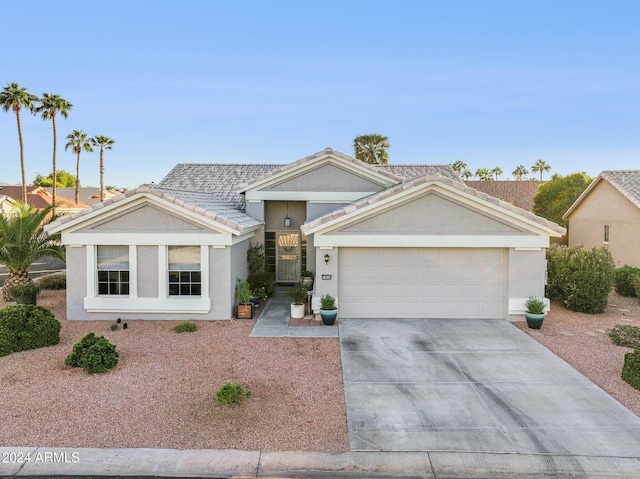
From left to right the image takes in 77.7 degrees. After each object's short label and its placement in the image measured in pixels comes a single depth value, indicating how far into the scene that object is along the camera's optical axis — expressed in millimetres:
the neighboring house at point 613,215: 20625
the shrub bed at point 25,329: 9157
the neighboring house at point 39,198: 48169
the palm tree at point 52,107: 39250
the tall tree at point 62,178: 86819
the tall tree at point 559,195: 30586
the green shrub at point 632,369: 7590
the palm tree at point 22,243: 13352
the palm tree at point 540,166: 73600
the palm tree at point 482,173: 69750
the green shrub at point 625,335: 10055
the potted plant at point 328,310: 11453
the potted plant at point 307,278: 15153
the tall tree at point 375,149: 33312
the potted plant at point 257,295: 13307
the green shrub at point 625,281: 16047
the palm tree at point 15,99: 35812
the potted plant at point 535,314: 11250
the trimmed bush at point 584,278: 13062
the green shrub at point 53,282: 16844
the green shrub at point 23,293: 13039
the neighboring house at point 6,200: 35069
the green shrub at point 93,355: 8062
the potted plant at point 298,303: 12242
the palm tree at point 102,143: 49781
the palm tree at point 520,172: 76000
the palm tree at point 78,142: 48875
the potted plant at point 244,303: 12250
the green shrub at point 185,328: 11023
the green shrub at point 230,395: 6609
